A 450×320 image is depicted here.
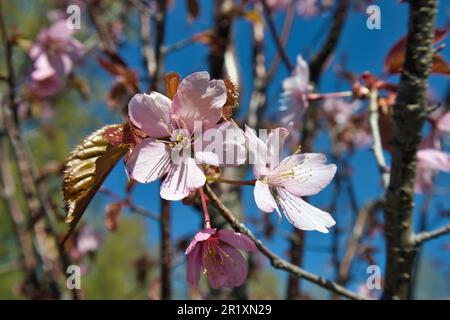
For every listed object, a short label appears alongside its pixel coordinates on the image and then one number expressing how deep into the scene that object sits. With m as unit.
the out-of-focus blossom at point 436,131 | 0.35
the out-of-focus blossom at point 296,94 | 0.36
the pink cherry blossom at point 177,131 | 0.21
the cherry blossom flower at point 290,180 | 0.22
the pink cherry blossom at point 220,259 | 0.22
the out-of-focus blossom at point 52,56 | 0.50
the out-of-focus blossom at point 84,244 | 1.44
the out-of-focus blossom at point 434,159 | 0.33
